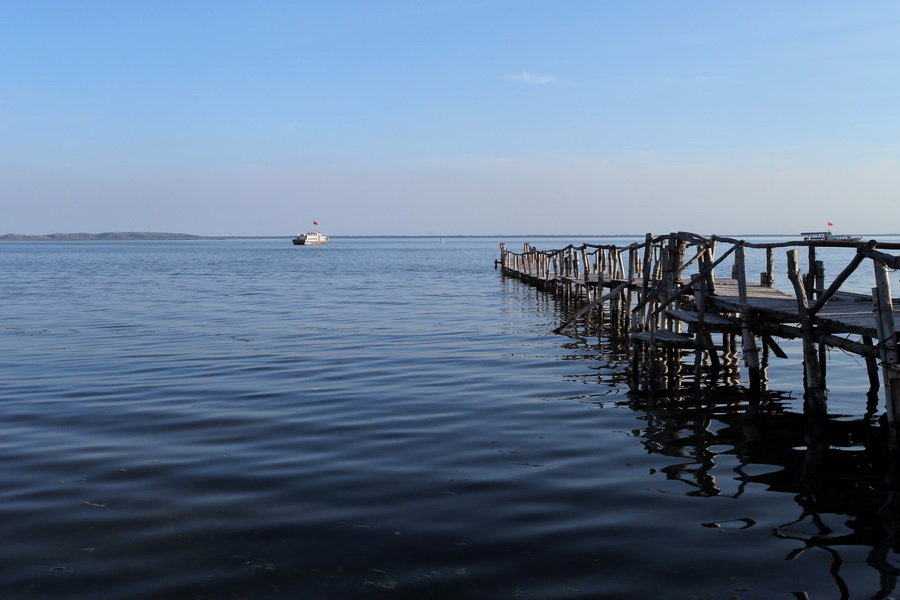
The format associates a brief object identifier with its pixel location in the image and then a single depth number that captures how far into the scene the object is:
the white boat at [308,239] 182.88
